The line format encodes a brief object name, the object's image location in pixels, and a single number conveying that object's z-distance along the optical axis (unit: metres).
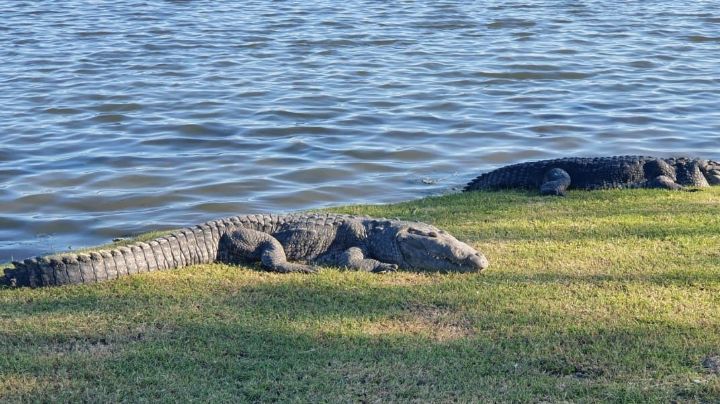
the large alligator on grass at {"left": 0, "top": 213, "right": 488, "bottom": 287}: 12.30
